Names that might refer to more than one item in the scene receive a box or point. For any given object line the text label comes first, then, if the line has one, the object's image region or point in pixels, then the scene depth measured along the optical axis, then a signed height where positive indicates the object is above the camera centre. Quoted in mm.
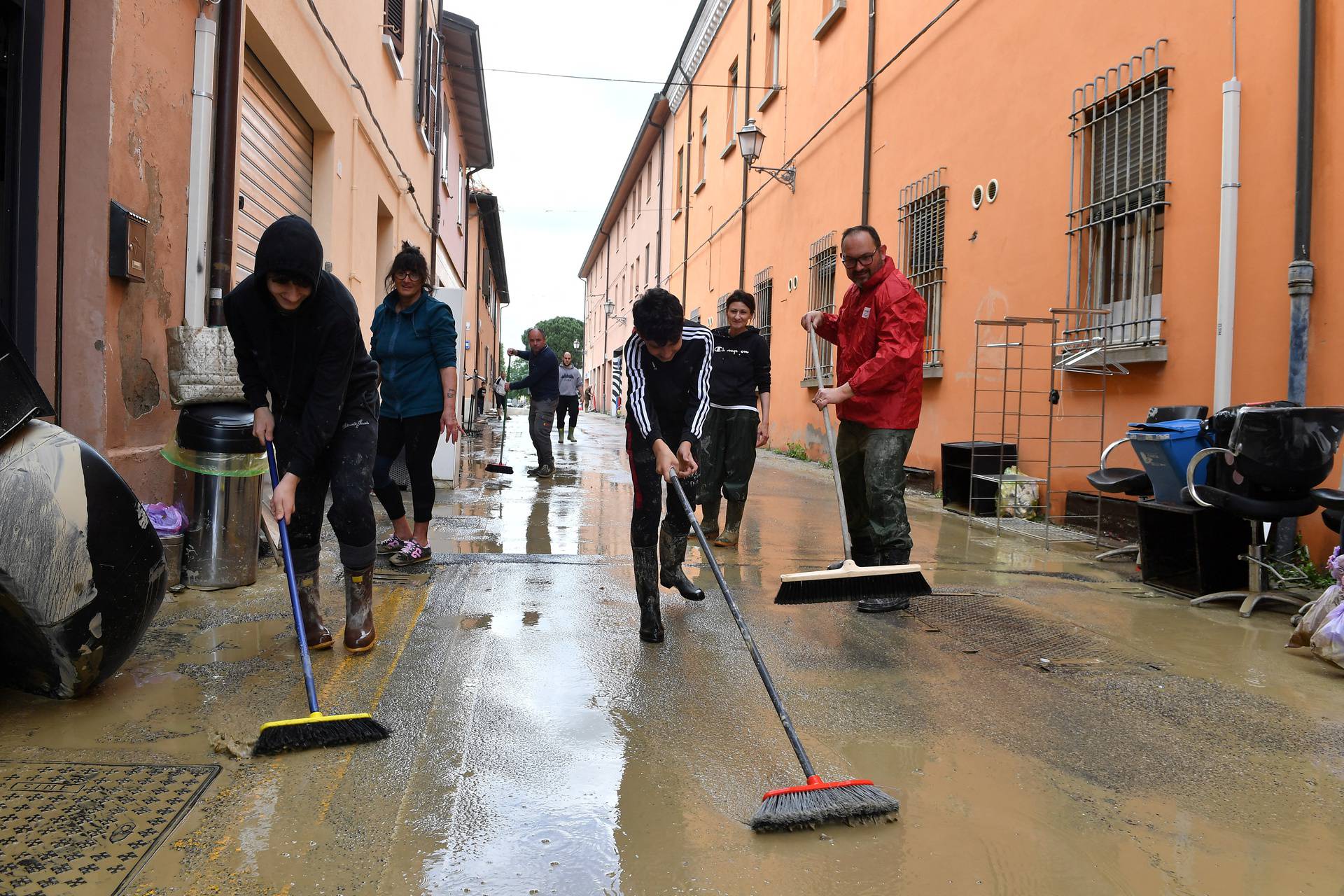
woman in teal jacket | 4875 +267
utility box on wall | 4023 +789
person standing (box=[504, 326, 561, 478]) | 10352 +556
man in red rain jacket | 4293 +286
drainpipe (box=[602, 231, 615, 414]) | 39031 +4876
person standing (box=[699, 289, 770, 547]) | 6234 +219
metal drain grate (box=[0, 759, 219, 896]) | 1878 -888
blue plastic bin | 5047 +41
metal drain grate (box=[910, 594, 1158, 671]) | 3678 -774
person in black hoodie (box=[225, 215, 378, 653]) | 3020 +127
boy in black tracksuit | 3666 +143
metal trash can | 4094 -283
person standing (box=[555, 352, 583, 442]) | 14820 +784
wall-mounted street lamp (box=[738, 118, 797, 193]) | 14367 +4643
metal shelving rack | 6797 +358
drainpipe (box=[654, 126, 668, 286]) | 26031 +7959
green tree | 93906 +11045
